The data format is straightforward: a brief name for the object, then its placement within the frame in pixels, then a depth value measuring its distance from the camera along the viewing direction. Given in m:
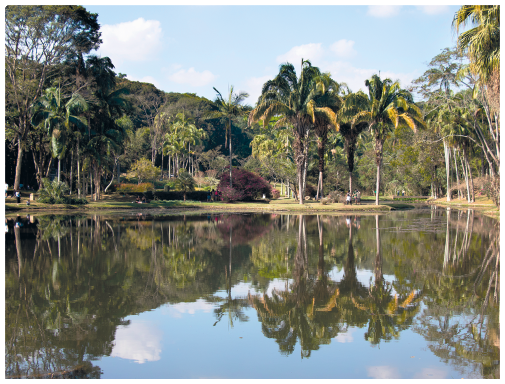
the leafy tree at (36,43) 34.28
